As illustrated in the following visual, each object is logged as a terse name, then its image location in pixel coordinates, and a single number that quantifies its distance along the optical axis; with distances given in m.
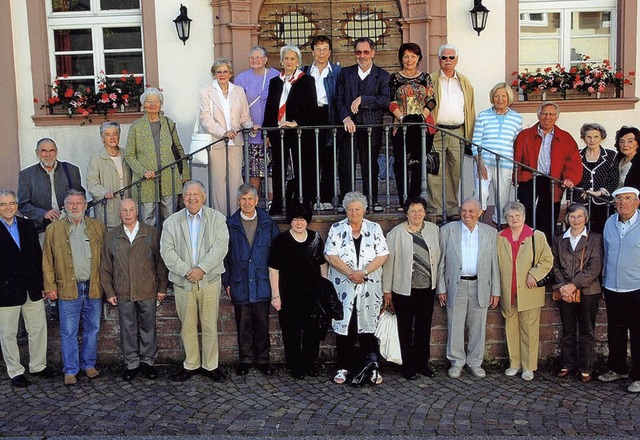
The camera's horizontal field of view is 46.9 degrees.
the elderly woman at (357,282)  6.02
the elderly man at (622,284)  5.79
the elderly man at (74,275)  6.12
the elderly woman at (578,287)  5.98
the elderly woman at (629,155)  6.45
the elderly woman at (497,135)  6.75
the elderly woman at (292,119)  6.69
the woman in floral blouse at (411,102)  6.65
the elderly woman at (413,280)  6.07
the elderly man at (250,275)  6.18
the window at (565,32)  8.87
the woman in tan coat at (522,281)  6.06
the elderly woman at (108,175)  6.74
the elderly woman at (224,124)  6.79
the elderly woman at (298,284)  6.10
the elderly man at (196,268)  6.02
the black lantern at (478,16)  8.37
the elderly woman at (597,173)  6.54
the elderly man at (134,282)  6.13
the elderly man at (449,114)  6.82
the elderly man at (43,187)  6.73
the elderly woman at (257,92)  7.03
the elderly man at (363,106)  6.58
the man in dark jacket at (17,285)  6.03
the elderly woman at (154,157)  6.76
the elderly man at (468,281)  6.07
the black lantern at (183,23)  8.41
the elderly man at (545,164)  6.58
